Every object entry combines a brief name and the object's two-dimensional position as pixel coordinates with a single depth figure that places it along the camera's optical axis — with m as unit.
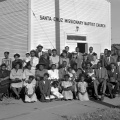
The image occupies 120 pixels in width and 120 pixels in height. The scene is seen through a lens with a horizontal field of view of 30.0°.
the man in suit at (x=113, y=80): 8.80
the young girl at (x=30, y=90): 7.84
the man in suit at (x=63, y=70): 8.95
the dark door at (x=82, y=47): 14.55
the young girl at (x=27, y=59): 9.30
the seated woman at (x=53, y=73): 8.86
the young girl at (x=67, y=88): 8.25
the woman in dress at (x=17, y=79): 8.27
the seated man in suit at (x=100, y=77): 8.53
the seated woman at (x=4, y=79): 8.05
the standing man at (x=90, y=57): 9.97
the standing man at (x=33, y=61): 9.08
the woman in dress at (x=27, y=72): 8.65
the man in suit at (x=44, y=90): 7.93
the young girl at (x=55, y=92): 8.20
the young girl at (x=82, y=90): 8.27
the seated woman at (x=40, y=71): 8.58
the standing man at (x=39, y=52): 9.58
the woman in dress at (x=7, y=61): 9.23
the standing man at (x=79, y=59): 9.56
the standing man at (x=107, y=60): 9.75
